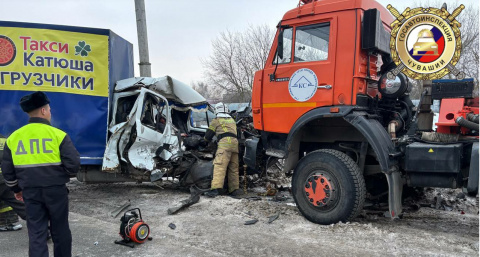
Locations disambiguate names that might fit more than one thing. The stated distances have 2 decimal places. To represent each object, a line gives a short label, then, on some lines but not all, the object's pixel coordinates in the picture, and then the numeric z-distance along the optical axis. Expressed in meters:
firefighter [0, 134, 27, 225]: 4.17
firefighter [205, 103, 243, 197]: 5.91
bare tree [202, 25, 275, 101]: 28.95
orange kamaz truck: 3.91
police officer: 3.06
